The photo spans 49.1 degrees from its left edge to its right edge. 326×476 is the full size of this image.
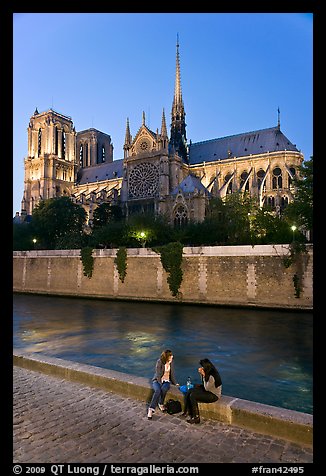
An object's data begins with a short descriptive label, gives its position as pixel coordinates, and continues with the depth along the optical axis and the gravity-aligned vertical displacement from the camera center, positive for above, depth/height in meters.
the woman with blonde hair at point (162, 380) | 4.90 -1.95
